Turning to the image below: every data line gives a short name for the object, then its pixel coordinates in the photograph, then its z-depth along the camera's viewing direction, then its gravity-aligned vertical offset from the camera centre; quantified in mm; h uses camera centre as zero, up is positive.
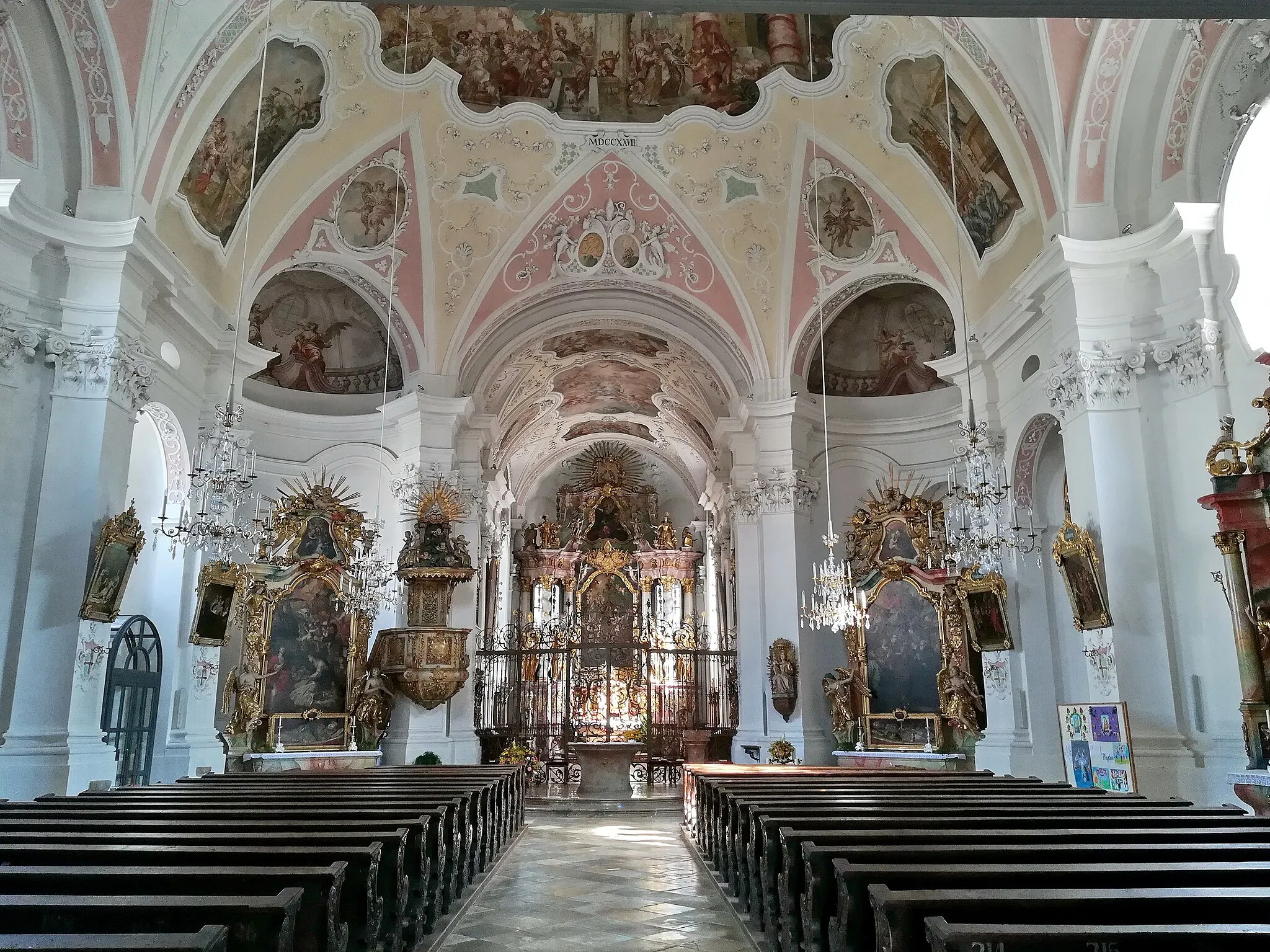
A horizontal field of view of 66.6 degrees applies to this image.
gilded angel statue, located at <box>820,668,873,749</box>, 13734 +124
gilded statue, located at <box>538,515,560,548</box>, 26328 +4680
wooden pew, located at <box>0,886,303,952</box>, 2543 -523
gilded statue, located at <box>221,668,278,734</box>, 12242 +158
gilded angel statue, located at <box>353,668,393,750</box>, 13250 +47
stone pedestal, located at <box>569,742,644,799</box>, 14352 -827
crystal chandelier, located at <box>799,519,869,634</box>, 11445 +1303
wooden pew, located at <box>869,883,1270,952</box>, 2637 -538
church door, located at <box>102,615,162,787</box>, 9727 +163
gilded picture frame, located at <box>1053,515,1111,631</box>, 9016 +1202
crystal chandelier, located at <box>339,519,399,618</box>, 12555 +1774
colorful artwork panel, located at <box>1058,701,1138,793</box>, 8281 -350
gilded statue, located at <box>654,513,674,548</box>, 26000 +4556
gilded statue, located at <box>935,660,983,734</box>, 12023 +81
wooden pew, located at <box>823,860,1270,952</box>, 3055 -528
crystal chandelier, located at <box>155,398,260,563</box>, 9148 +2259
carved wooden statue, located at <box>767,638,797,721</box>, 13883 +441
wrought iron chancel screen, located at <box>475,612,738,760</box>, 17859 +446
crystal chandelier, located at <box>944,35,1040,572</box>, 10328 +2209
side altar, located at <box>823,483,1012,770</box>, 12648 +810
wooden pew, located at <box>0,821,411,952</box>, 3848 -501
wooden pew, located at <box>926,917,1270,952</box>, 2254 -528
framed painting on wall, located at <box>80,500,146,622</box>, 8727 +1314
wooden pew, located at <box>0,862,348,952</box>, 2984 -516
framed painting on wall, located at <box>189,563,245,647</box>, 11008 +1231
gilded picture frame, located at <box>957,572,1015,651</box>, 11141 +1081
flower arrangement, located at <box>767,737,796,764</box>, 13523 -600
